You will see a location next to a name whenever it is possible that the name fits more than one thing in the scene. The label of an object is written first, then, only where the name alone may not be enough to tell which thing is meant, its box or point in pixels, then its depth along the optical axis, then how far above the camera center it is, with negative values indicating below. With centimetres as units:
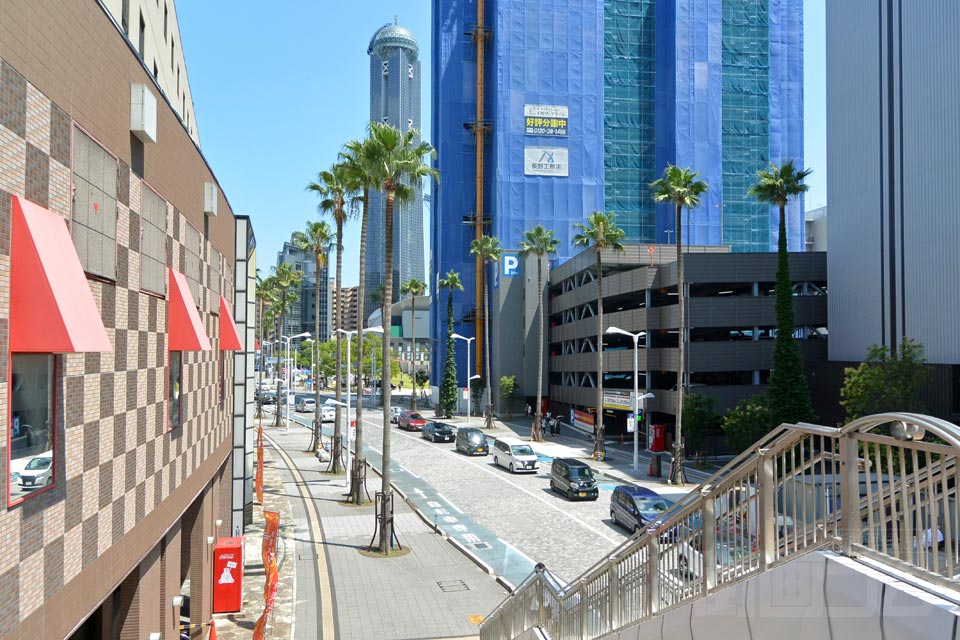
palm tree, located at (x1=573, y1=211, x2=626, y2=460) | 4734 +696
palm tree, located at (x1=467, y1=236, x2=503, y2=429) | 6931 +905
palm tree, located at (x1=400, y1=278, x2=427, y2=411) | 8525 +654
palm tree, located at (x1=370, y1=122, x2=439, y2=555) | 2569 +638
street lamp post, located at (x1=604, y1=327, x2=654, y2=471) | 3984 -375
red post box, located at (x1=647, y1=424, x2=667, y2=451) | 4528 -607
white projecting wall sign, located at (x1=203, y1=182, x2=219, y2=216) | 1602 +321
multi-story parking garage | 4697 +157
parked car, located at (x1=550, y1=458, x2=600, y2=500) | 3225 -634
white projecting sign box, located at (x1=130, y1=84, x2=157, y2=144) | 925 +300
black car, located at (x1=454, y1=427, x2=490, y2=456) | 4716 -670
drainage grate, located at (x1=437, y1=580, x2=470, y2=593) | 1992 -686
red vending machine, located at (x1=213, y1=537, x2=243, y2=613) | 1734 -576
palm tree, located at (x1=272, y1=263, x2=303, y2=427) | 7494 +683
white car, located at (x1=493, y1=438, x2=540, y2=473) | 3972 -649
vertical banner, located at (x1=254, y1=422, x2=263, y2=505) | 3141 -619
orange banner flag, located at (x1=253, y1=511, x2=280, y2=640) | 1365 -487
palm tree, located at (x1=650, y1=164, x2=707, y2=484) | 3675 +768
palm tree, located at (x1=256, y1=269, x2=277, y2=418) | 8581 +645
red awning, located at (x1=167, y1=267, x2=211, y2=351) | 1192 +36
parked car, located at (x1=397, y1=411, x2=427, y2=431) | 6197 -697
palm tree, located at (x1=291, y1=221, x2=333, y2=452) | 4956 +743
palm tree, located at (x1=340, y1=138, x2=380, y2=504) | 2609 +622
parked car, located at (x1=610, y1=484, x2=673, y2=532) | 2519 -592
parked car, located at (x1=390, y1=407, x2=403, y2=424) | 6799 -723
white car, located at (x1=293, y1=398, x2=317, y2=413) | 8375 -778
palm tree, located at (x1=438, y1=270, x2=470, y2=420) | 7619 -371
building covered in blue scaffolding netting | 8025 +2605
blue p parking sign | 7450 +793
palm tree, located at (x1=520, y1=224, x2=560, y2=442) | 6119 +848
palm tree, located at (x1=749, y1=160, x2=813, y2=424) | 3853 -11
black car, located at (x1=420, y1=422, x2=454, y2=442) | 5425 -692
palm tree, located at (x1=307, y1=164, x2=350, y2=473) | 3991 +766
